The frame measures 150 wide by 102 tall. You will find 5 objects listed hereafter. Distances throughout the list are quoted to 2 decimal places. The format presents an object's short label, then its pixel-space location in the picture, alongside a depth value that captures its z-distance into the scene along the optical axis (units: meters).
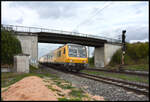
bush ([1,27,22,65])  17.91
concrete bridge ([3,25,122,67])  23.58
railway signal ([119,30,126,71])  23.41
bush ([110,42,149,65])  28.88
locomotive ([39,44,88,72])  16.23
